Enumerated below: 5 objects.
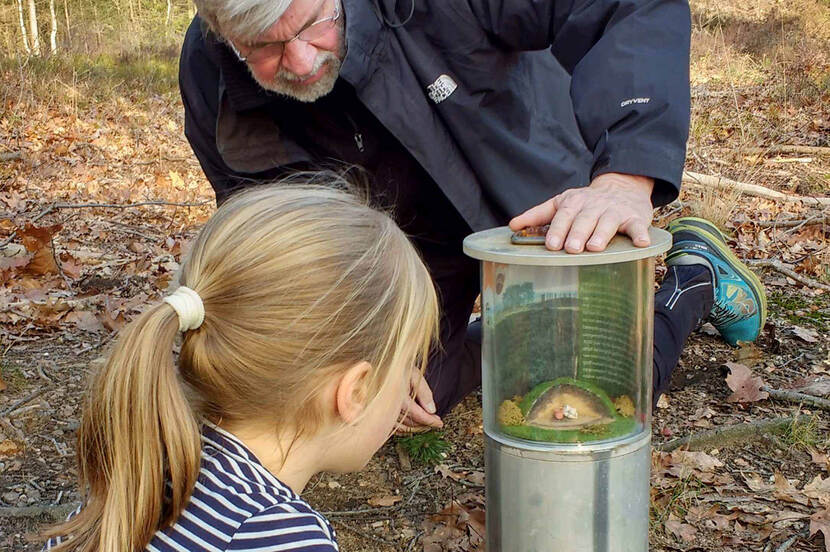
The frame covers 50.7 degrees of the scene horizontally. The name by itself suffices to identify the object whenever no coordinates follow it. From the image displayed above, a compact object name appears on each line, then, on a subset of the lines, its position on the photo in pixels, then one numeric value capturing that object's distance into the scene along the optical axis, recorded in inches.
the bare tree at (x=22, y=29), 691.4
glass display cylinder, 83.5
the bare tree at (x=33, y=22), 793.2
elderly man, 104.2
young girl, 66.0
